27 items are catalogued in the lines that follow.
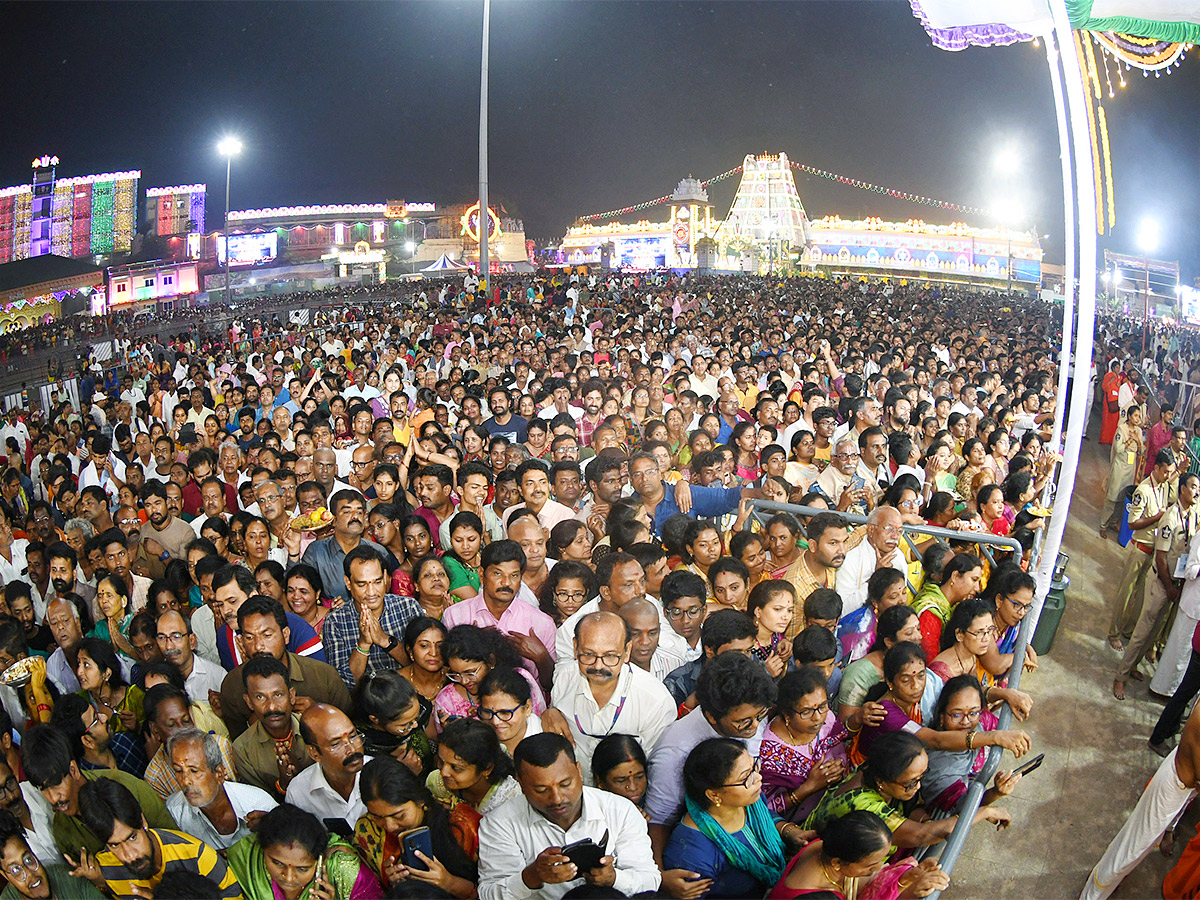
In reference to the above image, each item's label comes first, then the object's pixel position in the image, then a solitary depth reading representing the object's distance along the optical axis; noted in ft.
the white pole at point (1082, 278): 14.66
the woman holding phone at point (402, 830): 8.57
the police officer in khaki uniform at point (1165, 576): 16.47
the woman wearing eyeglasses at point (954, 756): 10.09
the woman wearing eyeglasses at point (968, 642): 11.70
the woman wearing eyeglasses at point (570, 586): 12.75
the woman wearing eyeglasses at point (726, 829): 8.59
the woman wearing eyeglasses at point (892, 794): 8.99
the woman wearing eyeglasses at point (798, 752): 9.95
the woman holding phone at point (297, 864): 8.48
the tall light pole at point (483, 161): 59.98
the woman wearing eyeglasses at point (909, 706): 10.16
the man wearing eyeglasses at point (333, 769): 9.63
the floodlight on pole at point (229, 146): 75.25
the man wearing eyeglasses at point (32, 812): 9.65
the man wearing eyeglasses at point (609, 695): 10.41
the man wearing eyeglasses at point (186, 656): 12.46
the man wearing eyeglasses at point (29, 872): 8.74
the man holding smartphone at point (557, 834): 8.25
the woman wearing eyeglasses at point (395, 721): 10.25
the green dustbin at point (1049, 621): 17.72
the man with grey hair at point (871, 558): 13.92
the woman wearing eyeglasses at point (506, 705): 9.74
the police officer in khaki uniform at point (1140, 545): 17.85
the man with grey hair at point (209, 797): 9.50
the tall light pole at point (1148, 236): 56.68
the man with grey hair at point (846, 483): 17.34
